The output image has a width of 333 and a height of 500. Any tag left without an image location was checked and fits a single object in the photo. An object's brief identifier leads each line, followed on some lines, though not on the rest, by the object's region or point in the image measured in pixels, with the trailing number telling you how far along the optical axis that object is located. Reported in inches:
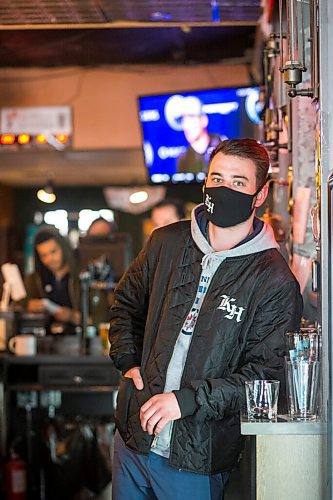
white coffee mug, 240.8
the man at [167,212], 318.3
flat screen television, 275.0
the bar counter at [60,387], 234.5
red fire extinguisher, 230.1
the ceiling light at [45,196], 516.9
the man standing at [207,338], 106.8
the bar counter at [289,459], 97.8
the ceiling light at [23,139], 352.2
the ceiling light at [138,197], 465.0
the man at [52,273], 319.0
